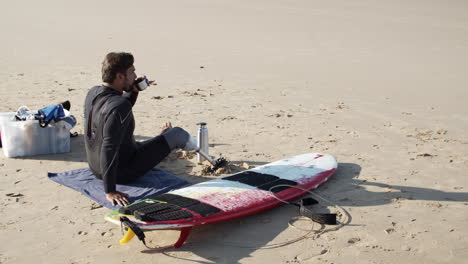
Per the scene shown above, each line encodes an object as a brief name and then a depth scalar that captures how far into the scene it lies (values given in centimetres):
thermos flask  578
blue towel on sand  486
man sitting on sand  449
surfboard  412
